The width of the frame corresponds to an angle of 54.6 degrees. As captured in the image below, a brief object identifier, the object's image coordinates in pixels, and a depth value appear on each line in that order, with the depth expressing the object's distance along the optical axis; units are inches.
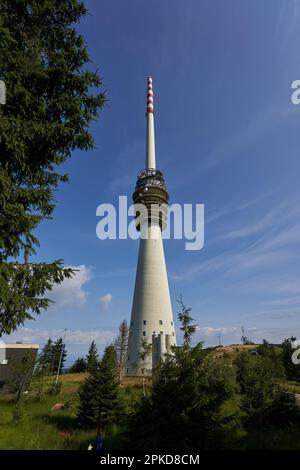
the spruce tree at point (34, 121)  316.5
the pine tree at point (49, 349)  2674.2
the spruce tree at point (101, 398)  781.9
